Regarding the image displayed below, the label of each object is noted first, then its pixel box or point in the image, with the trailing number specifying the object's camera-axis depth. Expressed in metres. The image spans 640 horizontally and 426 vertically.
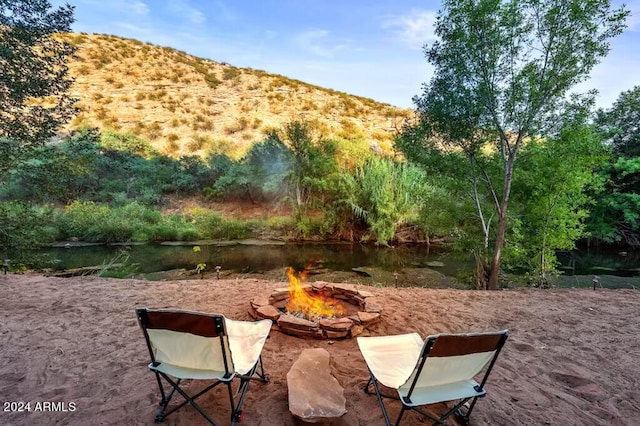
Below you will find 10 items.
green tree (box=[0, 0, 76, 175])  4.82
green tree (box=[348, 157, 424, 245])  11.76
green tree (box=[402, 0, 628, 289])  4.77
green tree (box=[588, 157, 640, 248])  11.17
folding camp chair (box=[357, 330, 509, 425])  1.56
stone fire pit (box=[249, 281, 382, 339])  3.06
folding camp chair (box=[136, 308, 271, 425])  1.66
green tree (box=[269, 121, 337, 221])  13.23
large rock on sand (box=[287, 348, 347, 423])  1.76
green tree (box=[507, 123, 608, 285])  5.48
